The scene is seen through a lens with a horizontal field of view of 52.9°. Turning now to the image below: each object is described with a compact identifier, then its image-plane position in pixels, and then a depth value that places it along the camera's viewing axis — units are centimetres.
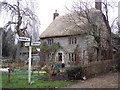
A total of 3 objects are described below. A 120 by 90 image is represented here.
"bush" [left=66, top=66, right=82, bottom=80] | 863
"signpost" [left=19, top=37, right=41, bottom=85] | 734
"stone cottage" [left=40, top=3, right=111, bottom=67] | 1472
